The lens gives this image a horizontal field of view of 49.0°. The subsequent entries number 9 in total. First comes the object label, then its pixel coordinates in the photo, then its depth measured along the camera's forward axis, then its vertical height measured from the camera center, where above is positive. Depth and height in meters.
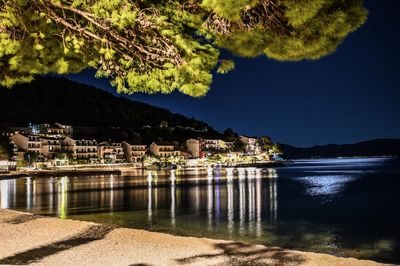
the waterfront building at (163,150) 133.12 +2.71
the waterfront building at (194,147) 150.75 +3.88
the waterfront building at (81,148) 113.62 +3.21
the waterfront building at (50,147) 106.62 +3.43
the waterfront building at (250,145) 178.12 +5.10
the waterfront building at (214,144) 155.38 +5.05
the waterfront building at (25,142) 101.69 +4.44
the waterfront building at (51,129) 123.19 +9.10
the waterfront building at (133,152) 129.62 +2.22
